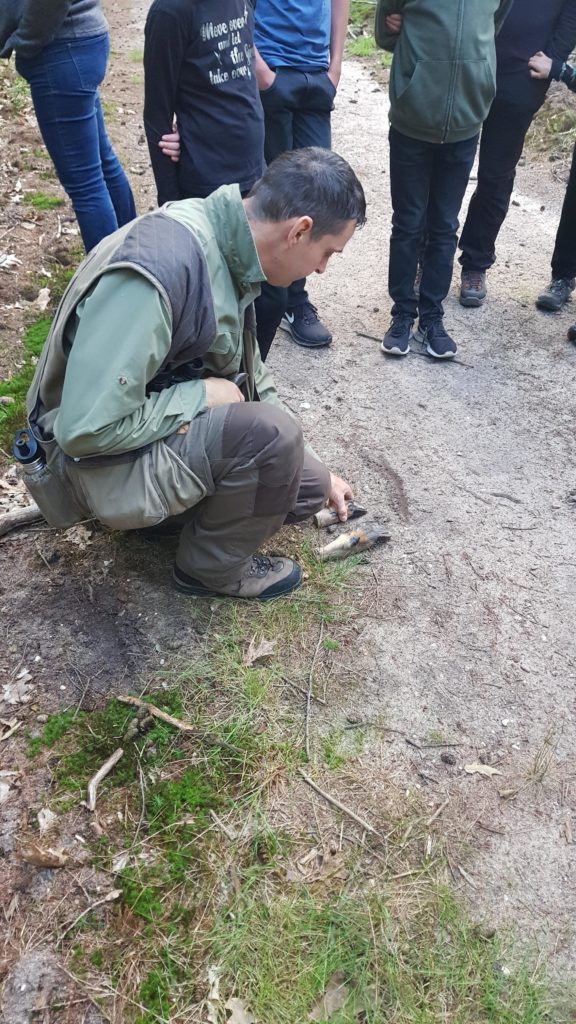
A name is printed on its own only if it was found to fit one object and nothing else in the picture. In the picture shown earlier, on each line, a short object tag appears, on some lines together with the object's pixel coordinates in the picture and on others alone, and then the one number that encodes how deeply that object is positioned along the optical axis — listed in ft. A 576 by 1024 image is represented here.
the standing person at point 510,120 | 14.43
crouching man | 7.13
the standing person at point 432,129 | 12.54
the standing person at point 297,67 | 13.23
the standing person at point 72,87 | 10.62
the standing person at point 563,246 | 14.48
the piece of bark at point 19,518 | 10.50
